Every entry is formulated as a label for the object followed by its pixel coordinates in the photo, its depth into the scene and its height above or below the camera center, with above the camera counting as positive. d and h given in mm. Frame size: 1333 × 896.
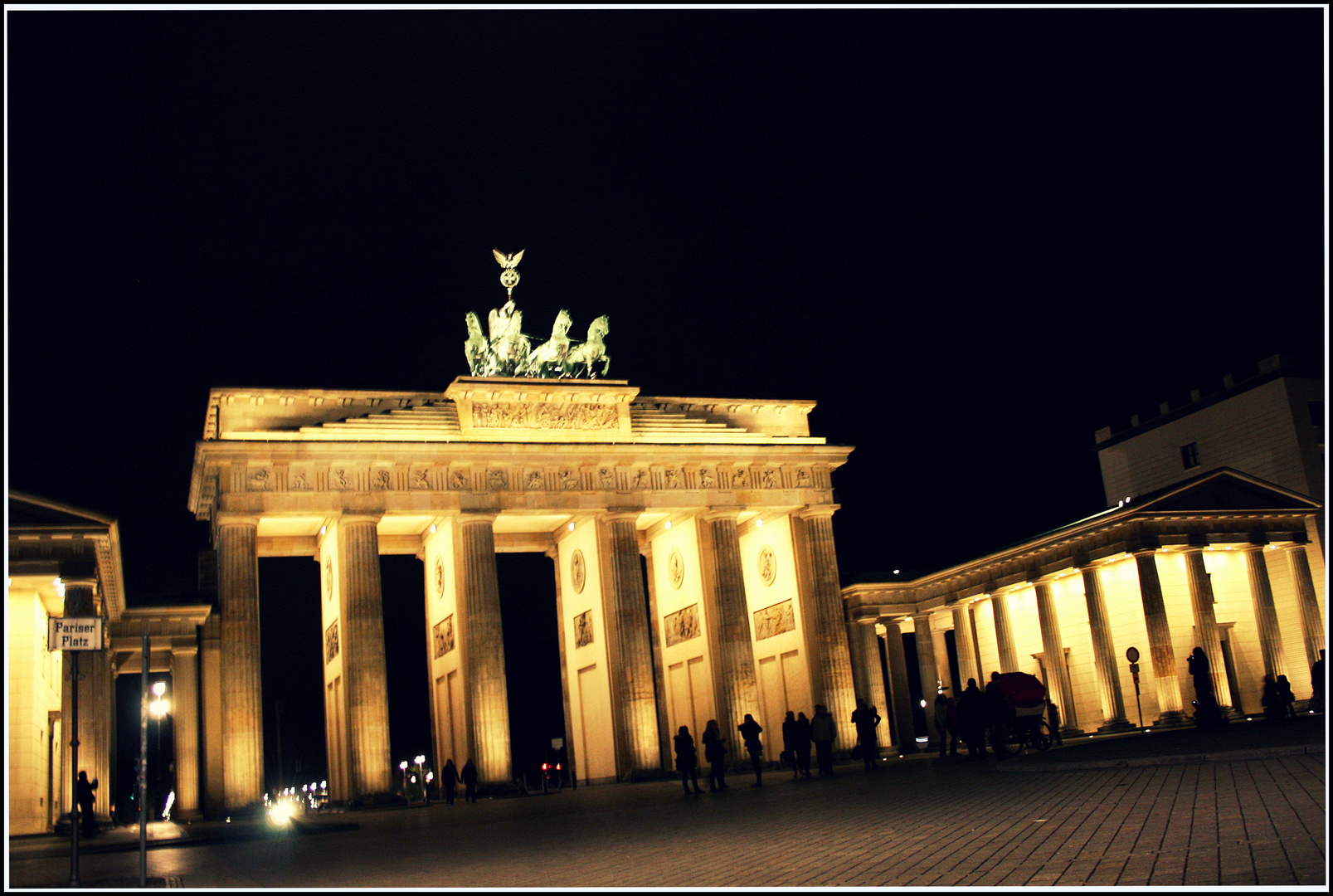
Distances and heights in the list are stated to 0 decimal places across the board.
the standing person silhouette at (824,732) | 28859 -1148
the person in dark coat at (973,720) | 28188 -1199
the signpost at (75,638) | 12898 +1285
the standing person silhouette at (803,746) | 28562 -1429
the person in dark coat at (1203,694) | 29734 -1217
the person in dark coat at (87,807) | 26688 -1137
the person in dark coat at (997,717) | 26250 -1103
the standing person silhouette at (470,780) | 37594 -1938
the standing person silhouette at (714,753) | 27266 -1332
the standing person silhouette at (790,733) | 28578 -1102
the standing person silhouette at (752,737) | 28562 -1088
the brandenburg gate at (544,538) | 39812 +6595
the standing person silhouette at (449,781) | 36906 -1845
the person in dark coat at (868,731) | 30781 -1304
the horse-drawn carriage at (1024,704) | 29469 -980
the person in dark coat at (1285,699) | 34969 -1810
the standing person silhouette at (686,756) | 26325 -1292
